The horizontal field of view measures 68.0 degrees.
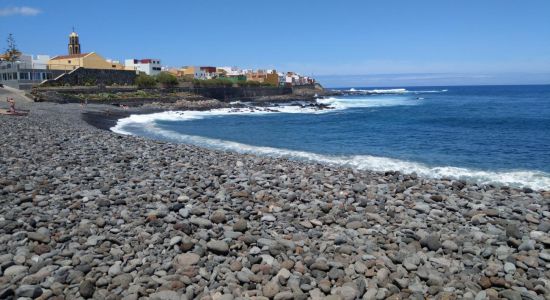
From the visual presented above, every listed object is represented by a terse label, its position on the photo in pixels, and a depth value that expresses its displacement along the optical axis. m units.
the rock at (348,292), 4.45
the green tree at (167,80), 66.62
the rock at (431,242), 5.77
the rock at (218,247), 5.27
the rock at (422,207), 7.25
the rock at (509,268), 5.13
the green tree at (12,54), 59.75
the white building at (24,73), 52.41
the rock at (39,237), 5.25
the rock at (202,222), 6.04
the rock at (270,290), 4.42
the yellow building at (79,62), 61.59
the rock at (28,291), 4.11
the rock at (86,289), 4.24
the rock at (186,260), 4.95
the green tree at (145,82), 62.84
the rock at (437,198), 7.89
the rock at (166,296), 4.25
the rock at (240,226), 5.97
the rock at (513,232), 6.14
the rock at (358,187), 8.36
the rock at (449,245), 5.76
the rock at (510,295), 4.55
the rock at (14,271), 4.49
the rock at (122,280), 4.45
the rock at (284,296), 4.34
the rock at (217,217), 6.27
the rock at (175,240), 5.41
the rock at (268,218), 6.47
